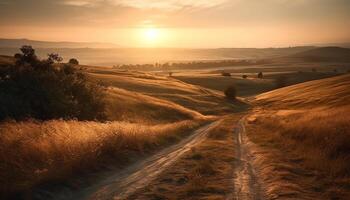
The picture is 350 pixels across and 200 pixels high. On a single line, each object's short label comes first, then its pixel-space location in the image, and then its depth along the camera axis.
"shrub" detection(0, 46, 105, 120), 24.11
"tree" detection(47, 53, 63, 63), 31.55
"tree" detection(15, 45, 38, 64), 31.73
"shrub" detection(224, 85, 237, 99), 91.38
